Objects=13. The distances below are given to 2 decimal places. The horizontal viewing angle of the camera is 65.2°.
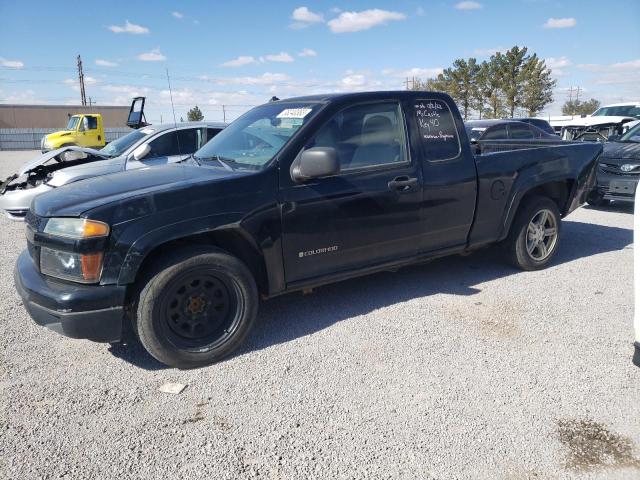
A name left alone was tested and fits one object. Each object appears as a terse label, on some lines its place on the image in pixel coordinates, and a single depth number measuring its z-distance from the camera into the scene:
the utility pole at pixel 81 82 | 59.38
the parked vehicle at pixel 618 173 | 8.46
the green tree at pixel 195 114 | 51.81
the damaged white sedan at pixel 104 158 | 7.28
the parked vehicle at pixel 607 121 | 16.14
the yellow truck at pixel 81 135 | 22.42
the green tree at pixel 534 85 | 37.56
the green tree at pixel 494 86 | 38.81
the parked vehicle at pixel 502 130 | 12.74
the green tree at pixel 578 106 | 62.69
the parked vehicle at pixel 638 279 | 2.63
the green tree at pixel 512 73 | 38.16
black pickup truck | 3.10
